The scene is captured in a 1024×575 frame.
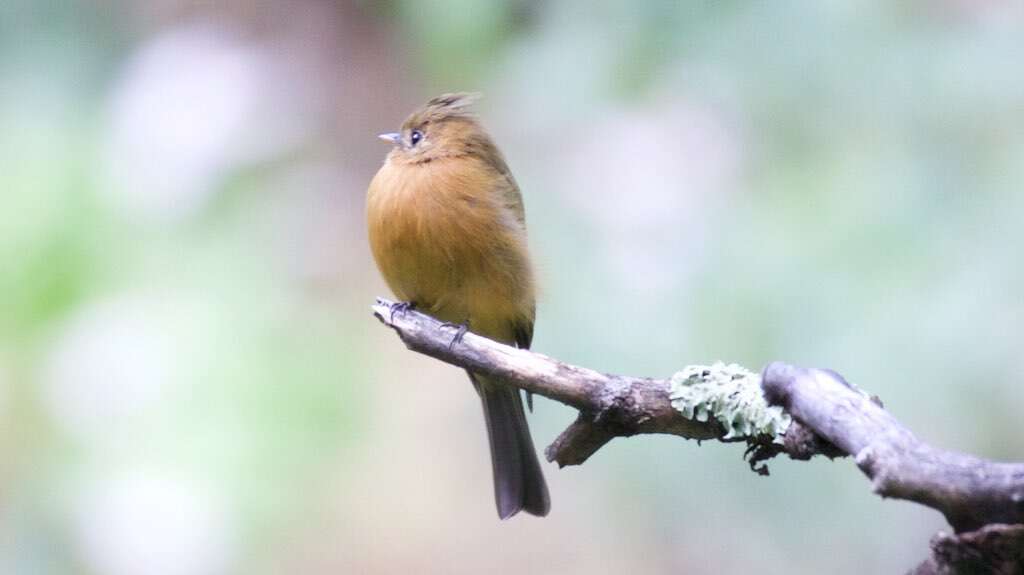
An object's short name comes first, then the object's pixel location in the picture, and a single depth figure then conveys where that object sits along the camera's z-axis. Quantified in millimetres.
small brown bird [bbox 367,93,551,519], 7539
